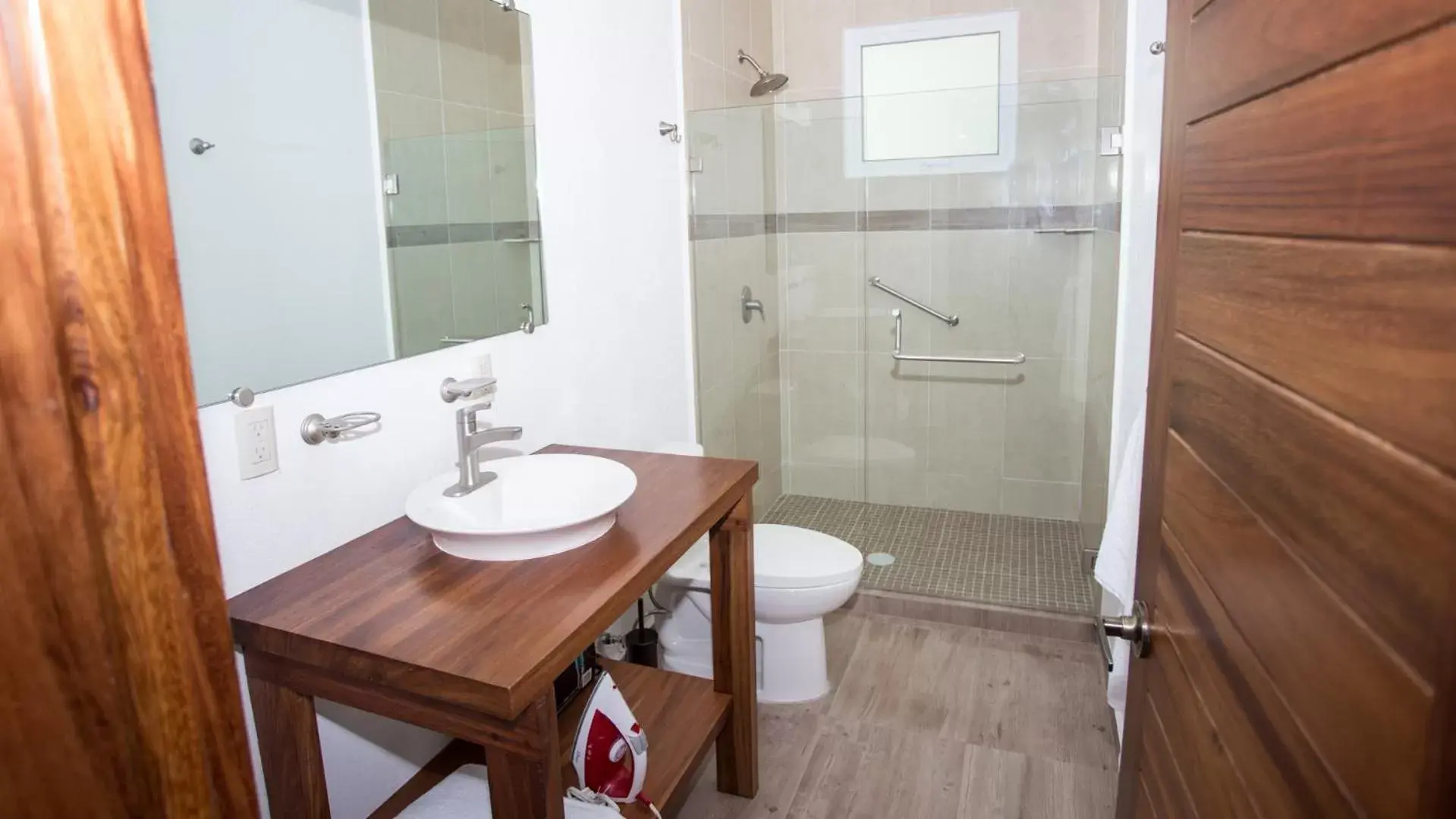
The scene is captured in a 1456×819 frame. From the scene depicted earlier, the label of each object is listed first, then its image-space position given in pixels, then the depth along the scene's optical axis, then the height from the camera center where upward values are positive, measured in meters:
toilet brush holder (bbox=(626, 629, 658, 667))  2.51 -1.09
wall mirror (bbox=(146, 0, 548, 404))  1.30 +0.16
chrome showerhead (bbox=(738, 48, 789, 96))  3.60 +0.73
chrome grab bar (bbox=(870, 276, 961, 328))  3.67 -0.17
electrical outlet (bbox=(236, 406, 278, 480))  1.35 -0.27
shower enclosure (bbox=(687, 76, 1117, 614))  3.29 -0.32
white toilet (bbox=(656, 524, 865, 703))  2.38 -0.96
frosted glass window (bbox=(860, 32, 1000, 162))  3.59 +0.65
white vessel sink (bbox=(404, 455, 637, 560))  1.44 -0.43
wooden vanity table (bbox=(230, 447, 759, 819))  1.13 -0.50
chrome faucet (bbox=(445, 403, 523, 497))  1.58 -0.31
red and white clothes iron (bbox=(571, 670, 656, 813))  1.64 -0.91
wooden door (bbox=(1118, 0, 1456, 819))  0.48 -0.11
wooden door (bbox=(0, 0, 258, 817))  0.53 -0.11
